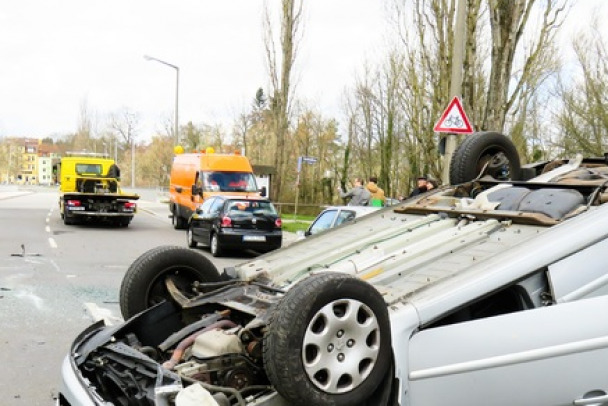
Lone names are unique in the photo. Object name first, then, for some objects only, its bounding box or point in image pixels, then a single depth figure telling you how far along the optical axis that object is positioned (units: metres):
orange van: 21.08
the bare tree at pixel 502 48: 12.72
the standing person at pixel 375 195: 15.70
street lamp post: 32.16
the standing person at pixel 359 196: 15.50
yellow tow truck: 21.09
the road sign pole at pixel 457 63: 11.45
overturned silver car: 2.64
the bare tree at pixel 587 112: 22.28
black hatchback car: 14.66
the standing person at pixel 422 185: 12.59
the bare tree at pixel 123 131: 72.38
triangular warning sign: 10.62
